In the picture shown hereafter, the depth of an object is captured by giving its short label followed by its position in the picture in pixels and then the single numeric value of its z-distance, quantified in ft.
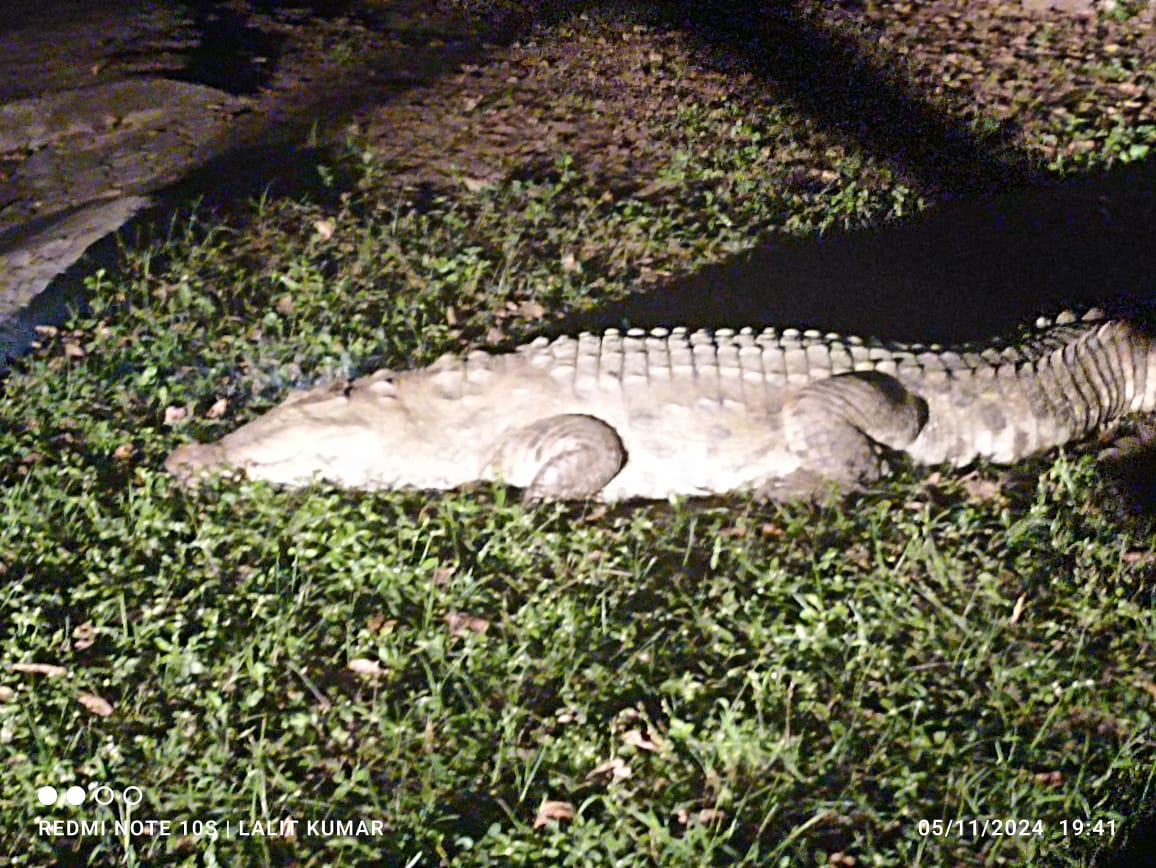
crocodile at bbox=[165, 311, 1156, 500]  14.93
